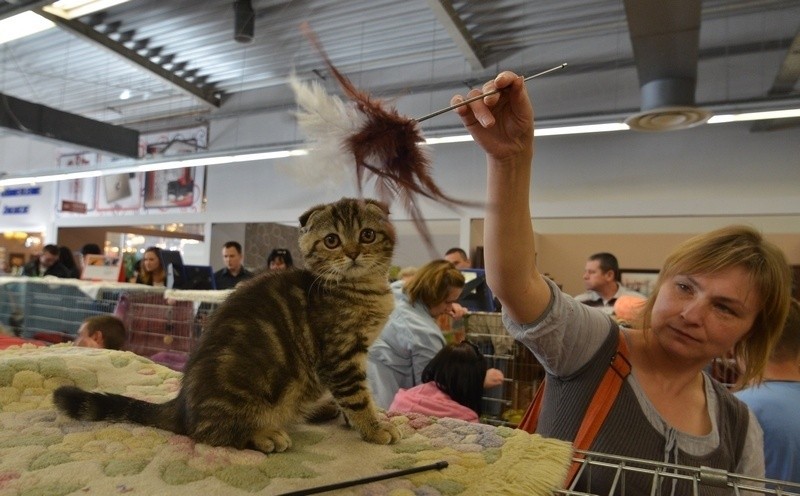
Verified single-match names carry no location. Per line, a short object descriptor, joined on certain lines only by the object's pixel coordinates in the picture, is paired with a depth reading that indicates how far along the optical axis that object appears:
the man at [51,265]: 4.72
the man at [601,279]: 3.87
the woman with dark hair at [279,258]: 3.70
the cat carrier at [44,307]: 3.24
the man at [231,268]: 4.30
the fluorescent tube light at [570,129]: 3.97
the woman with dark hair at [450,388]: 1.97
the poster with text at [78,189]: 8.91
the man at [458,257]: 4.05
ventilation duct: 2.90
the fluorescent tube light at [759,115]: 3.52
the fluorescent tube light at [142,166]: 5.14
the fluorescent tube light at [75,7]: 3.50
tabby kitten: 0.84
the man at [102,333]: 2.27
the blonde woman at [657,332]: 0.94
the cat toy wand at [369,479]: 0.63
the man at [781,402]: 1.41
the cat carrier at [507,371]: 2.52
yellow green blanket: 0.65
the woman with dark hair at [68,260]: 4.93
